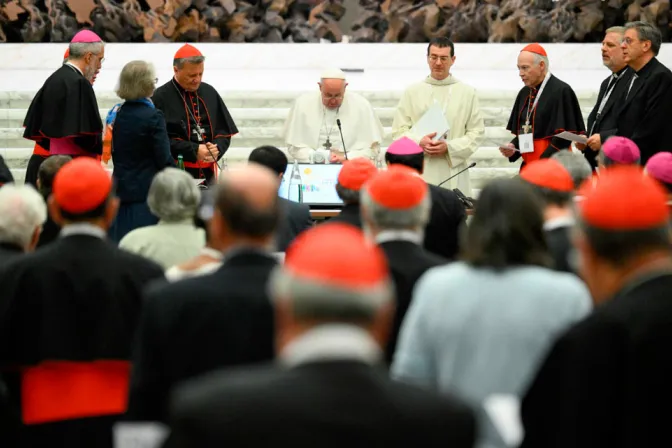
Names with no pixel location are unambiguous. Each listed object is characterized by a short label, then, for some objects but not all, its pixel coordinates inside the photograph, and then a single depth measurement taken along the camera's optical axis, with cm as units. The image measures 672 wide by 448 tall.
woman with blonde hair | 1675
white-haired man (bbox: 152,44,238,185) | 1909
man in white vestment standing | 2059
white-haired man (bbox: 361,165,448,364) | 859
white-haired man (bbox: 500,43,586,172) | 2064
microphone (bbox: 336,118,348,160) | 1900
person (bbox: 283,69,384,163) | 2036
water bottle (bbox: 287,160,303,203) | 1759
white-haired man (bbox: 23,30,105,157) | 1873
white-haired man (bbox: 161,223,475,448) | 450
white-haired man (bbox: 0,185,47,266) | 929
